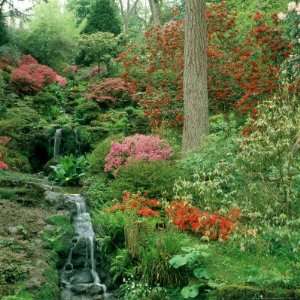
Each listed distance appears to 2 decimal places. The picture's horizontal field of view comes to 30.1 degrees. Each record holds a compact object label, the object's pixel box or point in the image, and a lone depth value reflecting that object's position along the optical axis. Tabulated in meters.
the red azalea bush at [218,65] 13.84
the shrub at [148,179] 10.70
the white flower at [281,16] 11.21
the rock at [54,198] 11.37
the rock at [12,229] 9.40
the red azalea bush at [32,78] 20.53
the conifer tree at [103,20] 28.48
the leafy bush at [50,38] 25.94
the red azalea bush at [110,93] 19.85
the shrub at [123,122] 17.12
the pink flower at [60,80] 22.70
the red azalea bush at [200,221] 8.73
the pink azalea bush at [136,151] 12.28
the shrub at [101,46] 22.80
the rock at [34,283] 7.79
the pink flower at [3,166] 13.76
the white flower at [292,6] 10.75
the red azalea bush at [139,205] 9.54
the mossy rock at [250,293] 6.29
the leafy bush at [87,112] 19.05
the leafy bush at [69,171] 14.38
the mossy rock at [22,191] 11.12
